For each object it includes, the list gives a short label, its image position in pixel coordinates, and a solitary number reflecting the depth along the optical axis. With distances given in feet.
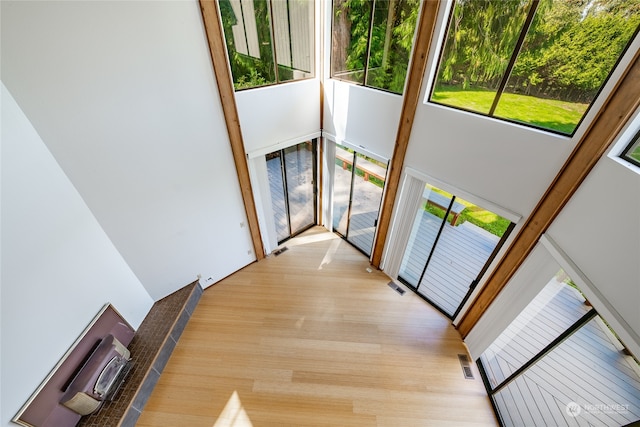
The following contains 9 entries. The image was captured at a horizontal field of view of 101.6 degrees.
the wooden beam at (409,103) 9.44
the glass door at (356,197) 16.14
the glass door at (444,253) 14.11
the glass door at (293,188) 16.33
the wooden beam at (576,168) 6.42
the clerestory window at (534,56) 6.90
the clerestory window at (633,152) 6.40
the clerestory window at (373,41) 10.93
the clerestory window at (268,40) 11.17
